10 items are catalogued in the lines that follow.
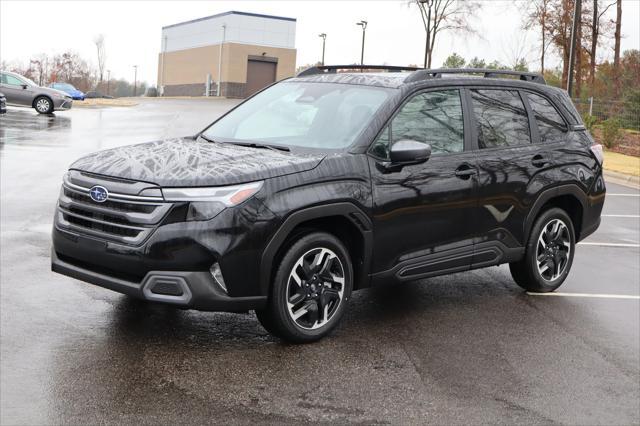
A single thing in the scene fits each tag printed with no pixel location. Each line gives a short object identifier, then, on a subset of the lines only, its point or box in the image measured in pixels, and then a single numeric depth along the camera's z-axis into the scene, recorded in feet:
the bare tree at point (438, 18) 147.74
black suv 16.29
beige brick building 240.12
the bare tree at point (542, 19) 134.06
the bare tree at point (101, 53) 369.71
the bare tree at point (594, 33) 122.72
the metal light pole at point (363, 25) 199.43
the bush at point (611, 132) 87.10
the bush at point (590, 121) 94.02
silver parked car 105.91
